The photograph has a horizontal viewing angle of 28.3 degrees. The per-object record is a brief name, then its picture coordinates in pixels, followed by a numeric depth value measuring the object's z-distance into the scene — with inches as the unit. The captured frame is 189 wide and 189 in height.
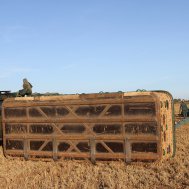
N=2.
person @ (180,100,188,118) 967.6
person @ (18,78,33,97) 523.2
